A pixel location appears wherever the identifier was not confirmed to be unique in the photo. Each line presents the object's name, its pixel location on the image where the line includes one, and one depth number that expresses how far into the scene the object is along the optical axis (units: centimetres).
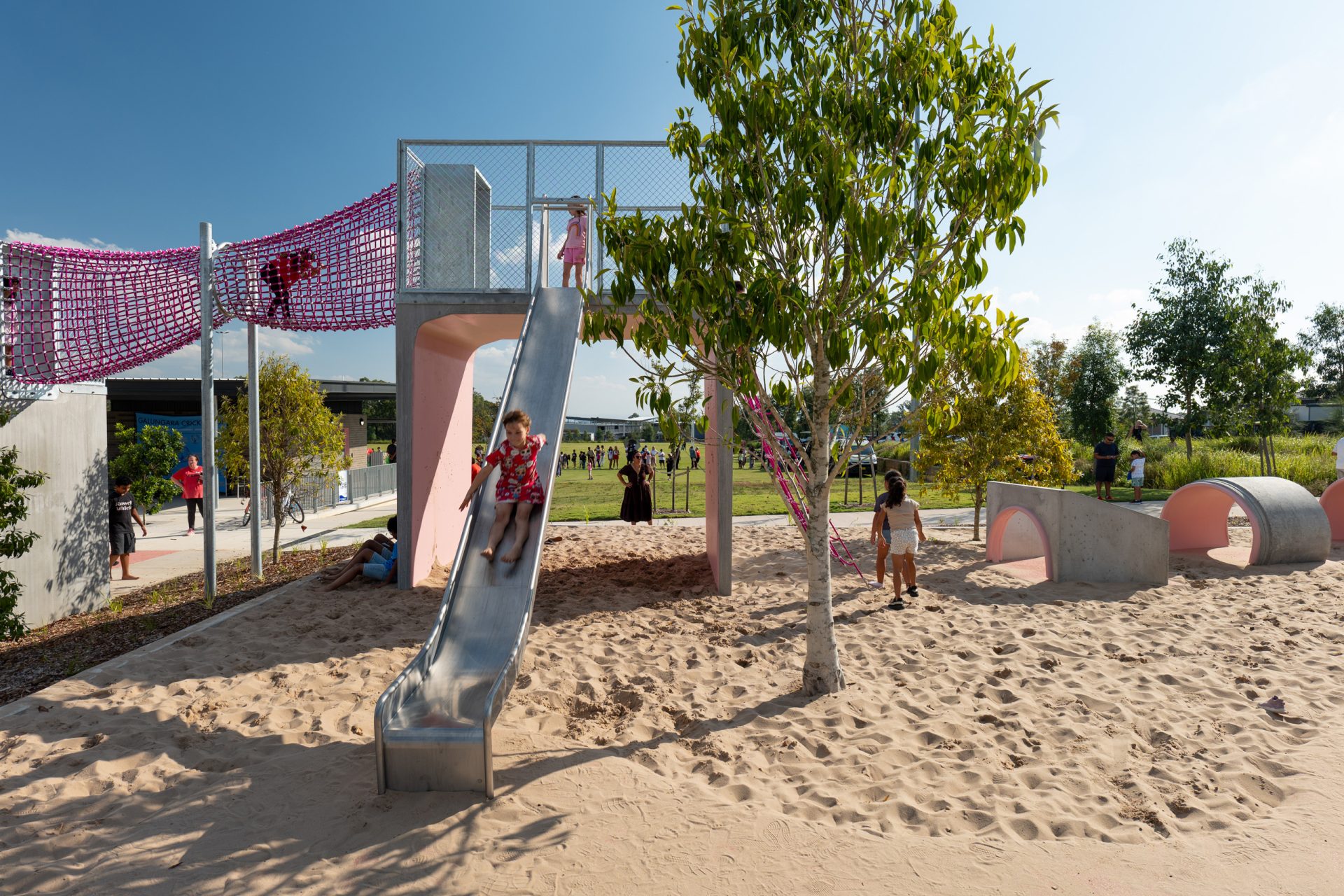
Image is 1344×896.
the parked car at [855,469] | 2998
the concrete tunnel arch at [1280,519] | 961
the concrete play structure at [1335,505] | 1174
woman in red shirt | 1448
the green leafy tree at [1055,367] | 3017
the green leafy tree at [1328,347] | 4522
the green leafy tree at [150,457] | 1460
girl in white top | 785
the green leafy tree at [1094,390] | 2988
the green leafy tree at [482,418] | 5719
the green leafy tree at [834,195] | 432
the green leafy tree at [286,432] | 1103
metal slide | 386
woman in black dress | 1155
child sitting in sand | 877
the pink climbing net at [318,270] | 848
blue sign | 2122
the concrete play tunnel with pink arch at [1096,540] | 884
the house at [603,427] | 11575
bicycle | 1649
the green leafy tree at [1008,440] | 1152
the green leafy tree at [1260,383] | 1822
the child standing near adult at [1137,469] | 1653
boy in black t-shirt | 988
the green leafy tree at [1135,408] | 3706
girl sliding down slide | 609
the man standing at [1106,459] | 1658
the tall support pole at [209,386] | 812
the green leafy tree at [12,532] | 630
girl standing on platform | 889
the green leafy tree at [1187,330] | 2156
